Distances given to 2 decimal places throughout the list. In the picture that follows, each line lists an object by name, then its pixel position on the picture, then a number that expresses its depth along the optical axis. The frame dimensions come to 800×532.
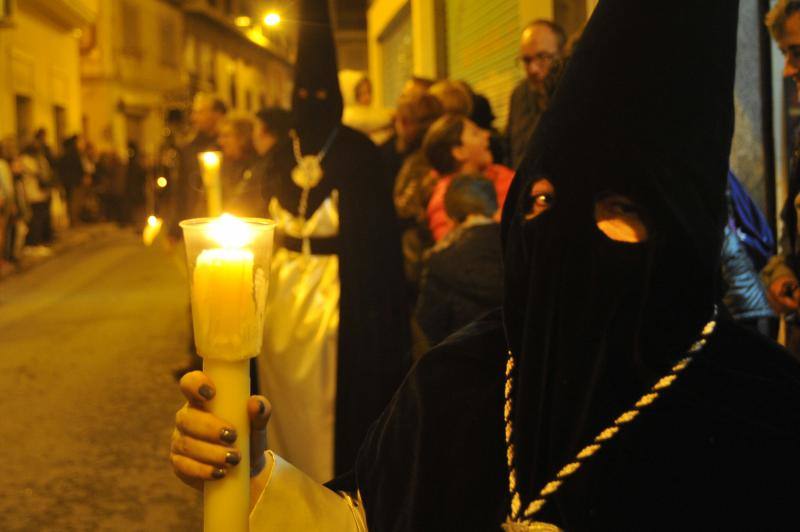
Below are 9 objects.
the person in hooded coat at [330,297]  4.27
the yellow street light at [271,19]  6.76
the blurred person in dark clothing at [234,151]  6.73
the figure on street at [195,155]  6.94
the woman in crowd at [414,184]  5.25
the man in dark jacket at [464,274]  3.83
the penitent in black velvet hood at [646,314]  1.43
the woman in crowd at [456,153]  4.88
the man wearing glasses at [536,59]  4.88
